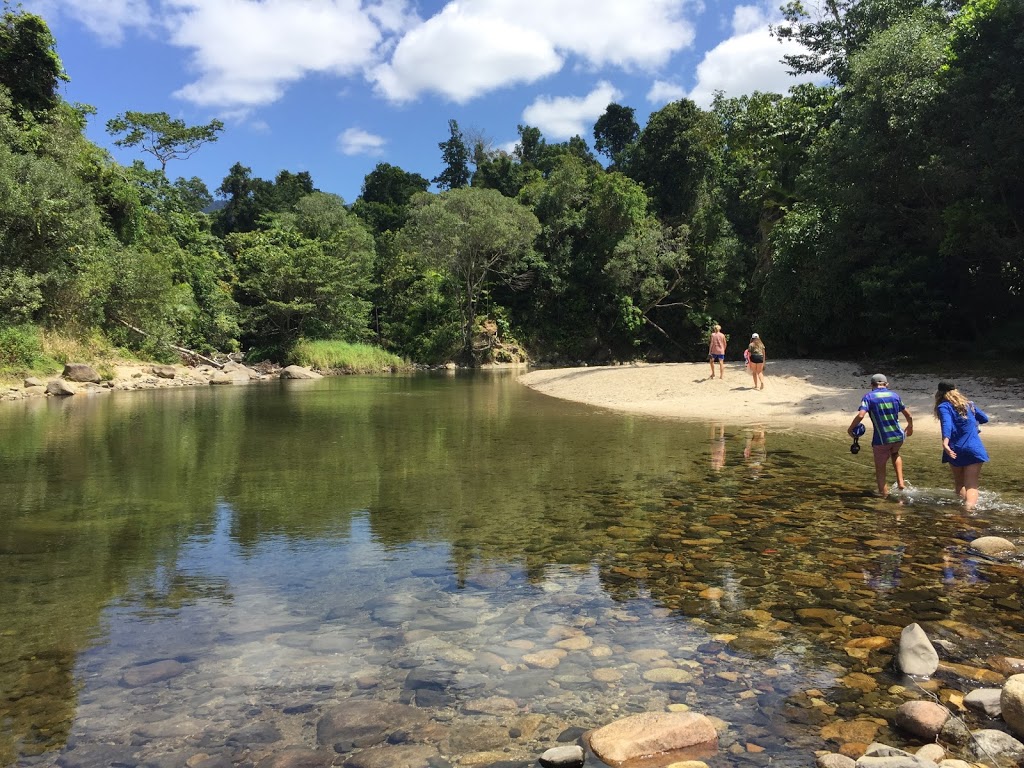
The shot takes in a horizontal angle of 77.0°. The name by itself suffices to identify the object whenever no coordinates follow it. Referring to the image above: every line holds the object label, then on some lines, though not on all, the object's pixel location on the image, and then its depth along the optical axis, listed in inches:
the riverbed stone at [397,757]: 129.3
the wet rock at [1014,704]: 131.0
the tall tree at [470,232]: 1822.1
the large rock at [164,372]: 1235.9
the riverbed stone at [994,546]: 246.9
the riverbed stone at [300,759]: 129.0
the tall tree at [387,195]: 2859.3
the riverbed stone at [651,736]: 129.3
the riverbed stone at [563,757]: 125.7
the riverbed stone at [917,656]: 158.6
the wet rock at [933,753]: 123.3
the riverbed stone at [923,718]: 132.4
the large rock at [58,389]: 948.0
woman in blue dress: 313.0
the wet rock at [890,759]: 113.3
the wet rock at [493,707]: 148.9
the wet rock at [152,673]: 161.2
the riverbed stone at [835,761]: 120.9
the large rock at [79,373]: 1044.3
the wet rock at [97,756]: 129.3
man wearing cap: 341.4
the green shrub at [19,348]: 954.7
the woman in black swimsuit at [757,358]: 779.4
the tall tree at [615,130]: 2795.0
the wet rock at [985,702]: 138.6
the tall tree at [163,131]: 1772.9
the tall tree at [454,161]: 3235.7
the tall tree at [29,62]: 1211.2
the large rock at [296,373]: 1558.8
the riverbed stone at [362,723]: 136.9
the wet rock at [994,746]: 124.9
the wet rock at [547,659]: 170.2
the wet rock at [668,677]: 160.2
